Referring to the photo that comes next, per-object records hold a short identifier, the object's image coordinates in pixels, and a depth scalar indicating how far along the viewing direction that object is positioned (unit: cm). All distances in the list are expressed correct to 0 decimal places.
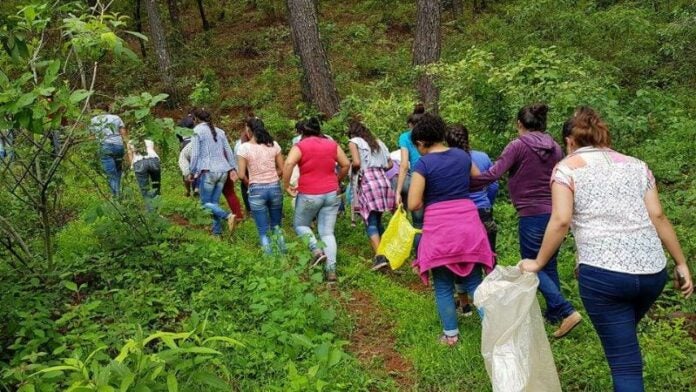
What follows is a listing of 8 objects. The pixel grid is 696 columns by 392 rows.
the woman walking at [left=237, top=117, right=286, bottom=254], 657
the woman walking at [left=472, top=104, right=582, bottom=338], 461
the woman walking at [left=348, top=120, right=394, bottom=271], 673
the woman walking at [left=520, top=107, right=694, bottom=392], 313
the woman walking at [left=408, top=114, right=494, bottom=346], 440
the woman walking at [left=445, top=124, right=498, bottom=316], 506
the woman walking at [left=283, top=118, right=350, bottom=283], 609
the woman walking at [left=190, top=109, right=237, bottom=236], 733
